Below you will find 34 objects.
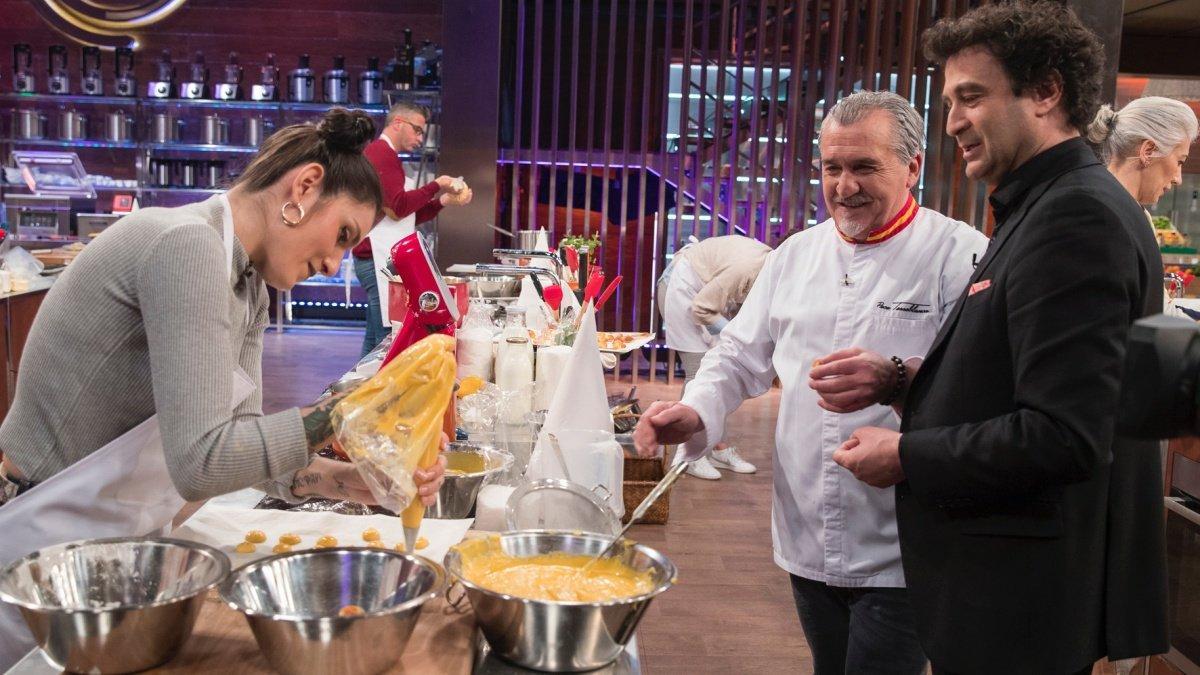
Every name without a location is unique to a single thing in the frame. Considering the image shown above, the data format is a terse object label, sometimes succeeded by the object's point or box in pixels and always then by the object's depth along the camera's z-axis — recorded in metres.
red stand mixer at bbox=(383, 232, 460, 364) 2.07
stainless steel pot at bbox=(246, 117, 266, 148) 9.23
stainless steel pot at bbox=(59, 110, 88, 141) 9.29
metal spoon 1.26
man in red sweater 5.43
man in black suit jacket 1.24
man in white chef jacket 1.85
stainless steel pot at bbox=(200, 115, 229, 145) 9.14
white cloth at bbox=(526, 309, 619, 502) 1.71
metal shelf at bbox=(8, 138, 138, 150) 9.28
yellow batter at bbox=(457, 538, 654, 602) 1.19
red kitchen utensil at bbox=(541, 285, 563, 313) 3.60
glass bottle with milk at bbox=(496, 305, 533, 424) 2.40
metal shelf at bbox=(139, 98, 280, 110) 9.12
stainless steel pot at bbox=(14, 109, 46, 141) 9.19
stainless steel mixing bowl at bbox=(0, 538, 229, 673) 1.00
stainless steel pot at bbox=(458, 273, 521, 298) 3.68
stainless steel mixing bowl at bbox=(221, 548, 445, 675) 0.99
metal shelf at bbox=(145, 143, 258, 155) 9.16
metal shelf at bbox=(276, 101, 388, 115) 9.16
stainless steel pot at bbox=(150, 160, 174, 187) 9.18
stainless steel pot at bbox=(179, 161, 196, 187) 9.14
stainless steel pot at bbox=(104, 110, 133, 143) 9.18
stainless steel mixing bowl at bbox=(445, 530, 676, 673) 1.07
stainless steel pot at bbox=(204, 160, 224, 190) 9.19
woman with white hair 2.86
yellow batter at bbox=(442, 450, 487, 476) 1.81
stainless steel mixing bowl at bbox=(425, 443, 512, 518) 1.70
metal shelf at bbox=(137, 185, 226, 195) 9.16
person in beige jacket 5.29
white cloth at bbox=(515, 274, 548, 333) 3.28
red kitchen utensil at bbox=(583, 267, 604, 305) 2.62
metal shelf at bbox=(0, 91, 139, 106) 9.21
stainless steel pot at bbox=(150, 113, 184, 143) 9.16
